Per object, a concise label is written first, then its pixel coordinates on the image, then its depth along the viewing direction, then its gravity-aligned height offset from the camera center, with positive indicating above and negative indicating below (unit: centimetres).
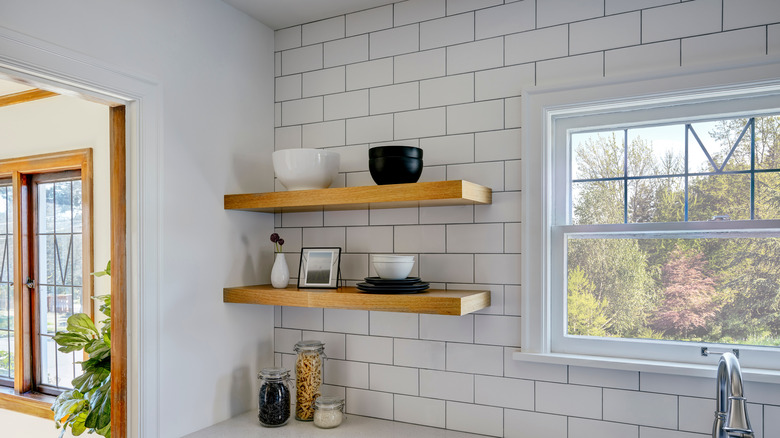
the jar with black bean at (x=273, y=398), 207 -69
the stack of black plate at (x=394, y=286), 190 -25
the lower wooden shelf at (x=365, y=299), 178 -30
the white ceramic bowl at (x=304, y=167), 206 +17
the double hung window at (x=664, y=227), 167 -5
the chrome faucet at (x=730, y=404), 128 -45
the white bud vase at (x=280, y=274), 219 -24
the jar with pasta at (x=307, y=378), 213 -63
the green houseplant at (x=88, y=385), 205 -66
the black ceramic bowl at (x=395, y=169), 192 +15
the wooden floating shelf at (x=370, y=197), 179 +5
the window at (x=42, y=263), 308 -28
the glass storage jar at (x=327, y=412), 203 -72
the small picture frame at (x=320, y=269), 216 -22
